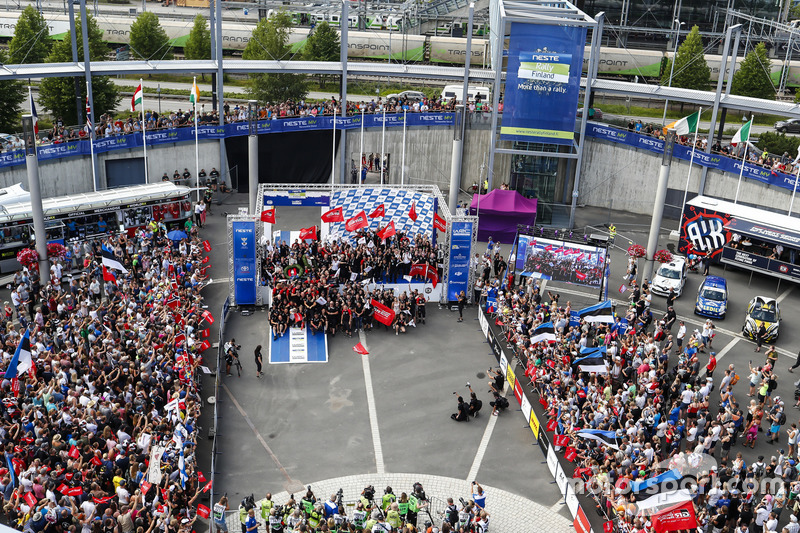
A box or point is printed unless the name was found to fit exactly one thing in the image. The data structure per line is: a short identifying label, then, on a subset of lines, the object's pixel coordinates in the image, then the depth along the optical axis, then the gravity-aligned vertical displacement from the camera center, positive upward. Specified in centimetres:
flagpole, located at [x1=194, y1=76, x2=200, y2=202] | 4106 -699
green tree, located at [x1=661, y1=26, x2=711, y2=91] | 5912 -122
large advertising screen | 3394 -900
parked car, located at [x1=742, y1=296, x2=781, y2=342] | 3167 -1016
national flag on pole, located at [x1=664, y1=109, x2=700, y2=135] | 3909 -359
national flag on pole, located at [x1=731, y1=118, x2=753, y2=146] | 3878 -392
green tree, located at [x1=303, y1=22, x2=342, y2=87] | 5938 -112
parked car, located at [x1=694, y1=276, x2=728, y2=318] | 3378 -1016
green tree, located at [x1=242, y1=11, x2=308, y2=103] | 5284 -202
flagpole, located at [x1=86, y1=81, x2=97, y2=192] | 4059 -601
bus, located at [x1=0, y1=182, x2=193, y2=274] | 3456 -876
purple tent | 4128 -870
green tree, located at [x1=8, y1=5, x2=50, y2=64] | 5125 -167
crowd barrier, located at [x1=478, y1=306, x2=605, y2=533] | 2081 -1162
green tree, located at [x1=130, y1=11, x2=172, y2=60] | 5819 -126
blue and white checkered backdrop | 3619 -764
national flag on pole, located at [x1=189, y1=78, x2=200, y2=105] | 4078 -361
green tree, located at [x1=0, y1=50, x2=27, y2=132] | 4728 -515
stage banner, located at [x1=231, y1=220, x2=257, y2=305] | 3262 -940
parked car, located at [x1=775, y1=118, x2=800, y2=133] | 6081 -530
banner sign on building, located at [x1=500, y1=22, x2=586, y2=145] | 4172 -216
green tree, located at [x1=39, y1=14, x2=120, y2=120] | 4753 -454
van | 5453 -377
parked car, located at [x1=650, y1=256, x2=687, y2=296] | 3562 -993
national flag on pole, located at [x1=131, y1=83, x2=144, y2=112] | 3968 -373
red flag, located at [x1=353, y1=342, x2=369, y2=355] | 3002 -1148
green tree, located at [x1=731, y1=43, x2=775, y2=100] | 5791 -174
